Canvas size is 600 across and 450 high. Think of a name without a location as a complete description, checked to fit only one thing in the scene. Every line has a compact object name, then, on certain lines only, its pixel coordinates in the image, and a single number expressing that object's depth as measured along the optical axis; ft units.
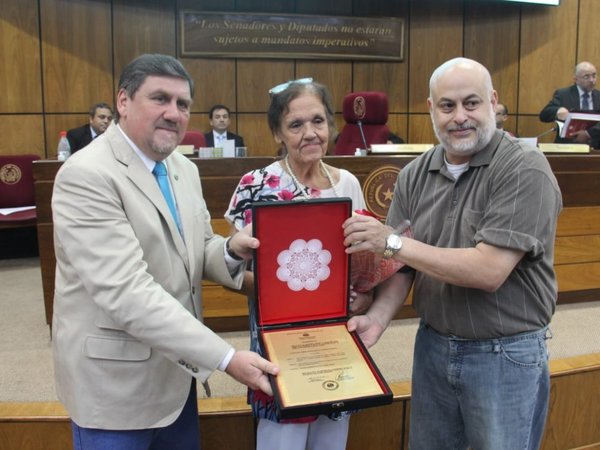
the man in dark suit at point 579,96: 17.66
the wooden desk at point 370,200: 9.05
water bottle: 14.33
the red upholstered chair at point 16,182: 15.17
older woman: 5.08
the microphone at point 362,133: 12.90
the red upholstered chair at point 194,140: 15.49
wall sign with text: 18.79
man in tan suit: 3.77
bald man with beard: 4.02
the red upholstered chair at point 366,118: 13.32
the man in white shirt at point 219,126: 18.28
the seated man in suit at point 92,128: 16.67
